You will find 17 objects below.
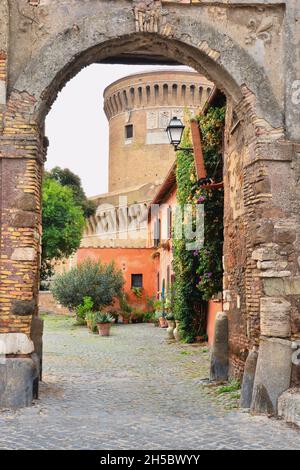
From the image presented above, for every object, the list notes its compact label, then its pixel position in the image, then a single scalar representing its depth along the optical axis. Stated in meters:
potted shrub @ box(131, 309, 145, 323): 25.81
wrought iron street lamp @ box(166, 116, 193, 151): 11.76
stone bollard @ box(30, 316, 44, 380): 8.53
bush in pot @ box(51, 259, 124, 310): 23.78
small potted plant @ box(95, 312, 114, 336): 19.33
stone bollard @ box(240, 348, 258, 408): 7.47
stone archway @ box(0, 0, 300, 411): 7.40
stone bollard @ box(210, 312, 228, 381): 9.40
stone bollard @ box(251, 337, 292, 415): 7.07
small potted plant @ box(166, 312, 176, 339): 17.53
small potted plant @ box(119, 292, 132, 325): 25.48
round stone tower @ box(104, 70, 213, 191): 43.93
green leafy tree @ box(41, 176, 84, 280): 31.50
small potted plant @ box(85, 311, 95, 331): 20.84
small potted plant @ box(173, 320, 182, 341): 16.70
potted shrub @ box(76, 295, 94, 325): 23.41
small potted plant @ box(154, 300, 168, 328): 22.38
